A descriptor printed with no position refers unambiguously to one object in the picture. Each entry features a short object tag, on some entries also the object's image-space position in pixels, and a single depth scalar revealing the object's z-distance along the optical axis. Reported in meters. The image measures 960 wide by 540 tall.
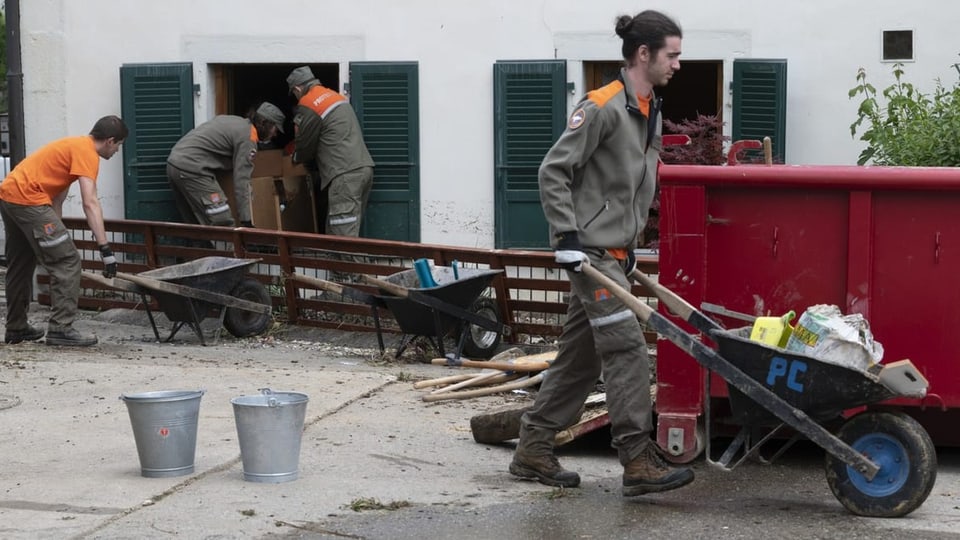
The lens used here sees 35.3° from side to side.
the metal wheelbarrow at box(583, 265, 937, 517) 5.43
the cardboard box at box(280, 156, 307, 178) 13.52
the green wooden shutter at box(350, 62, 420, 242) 12.81
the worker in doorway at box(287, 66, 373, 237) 12.69
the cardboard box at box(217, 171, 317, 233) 13.10
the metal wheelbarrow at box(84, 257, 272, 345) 10.41
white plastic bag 5.46
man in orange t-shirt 10.16
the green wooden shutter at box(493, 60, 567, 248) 12.52
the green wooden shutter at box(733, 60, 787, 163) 12.06
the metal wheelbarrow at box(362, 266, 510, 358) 9.49
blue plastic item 9.69
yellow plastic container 5.64
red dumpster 6.10
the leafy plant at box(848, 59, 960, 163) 9.66
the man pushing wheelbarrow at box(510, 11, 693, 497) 5.85
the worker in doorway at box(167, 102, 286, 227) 12.70
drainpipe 12.95
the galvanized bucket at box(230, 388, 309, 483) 6.08
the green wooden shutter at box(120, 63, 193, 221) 13.08
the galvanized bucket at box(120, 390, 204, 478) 6.17
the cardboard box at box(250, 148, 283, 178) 13.32
